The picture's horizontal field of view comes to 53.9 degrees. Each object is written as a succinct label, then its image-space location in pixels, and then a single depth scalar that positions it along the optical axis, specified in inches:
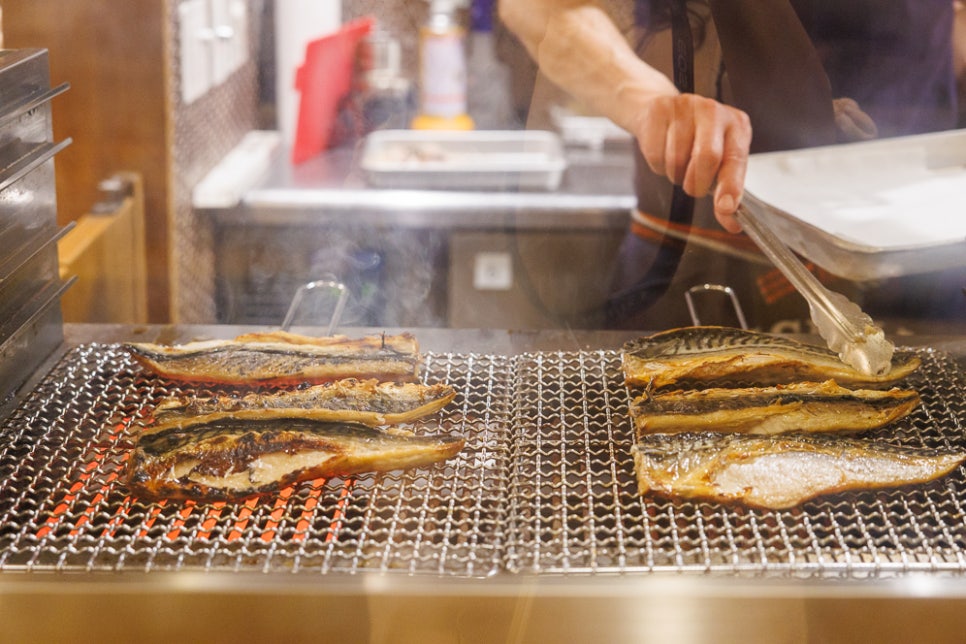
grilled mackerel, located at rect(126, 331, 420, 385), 68.8
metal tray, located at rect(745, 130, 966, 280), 71.5
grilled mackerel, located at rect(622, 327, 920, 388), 68.6
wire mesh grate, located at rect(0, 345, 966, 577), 49.9
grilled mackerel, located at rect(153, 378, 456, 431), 62.4
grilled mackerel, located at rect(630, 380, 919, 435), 63.1
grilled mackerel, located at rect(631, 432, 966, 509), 55.4
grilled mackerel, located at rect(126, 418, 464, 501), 55.3
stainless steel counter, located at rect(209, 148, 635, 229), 124.4
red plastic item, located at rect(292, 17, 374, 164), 141.9
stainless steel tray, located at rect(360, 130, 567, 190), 132.2
